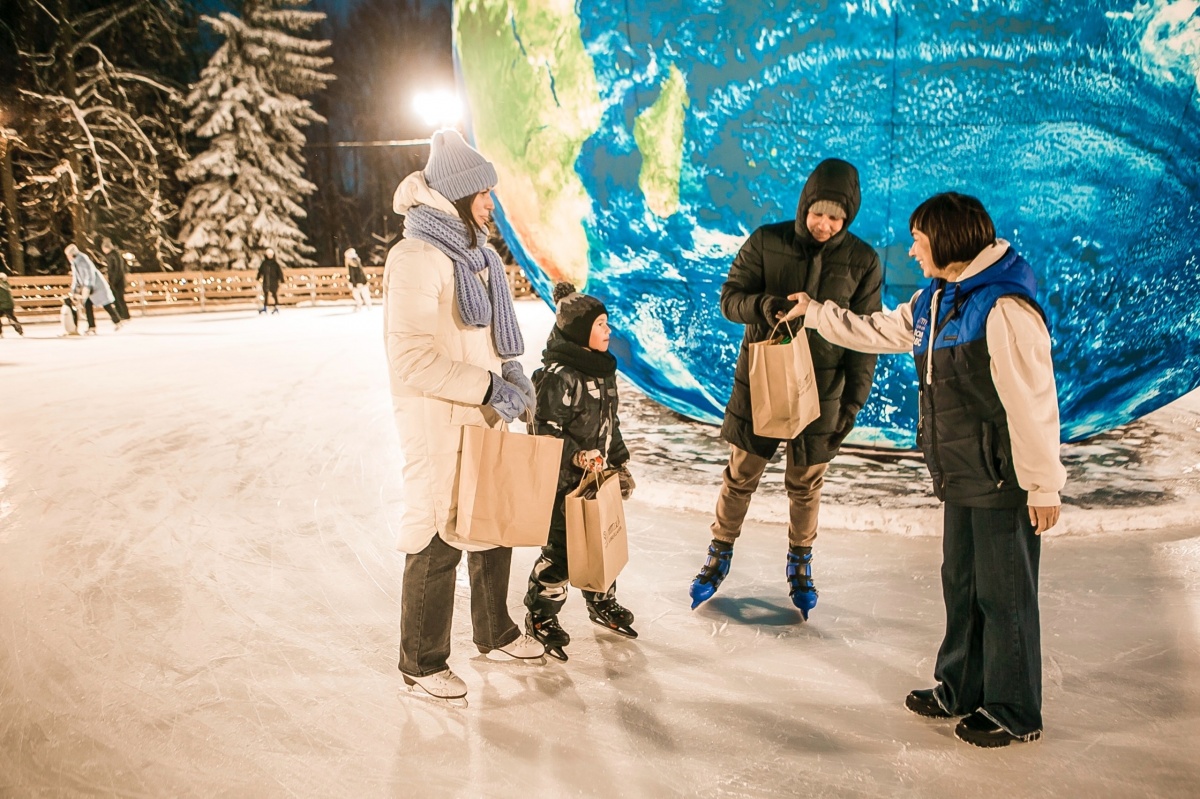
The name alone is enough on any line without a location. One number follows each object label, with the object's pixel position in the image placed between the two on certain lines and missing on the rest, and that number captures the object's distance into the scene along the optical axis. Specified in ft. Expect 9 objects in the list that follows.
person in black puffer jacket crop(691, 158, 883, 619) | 9.27
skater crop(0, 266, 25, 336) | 41.45
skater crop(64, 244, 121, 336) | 40.96
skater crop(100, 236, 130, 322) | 45.03
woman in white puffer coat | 7.55
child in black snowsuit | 8.98
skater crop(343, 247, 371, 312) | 59.21
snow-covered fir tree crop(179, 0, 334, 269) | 76.74
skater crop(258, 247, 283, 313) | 59.00
